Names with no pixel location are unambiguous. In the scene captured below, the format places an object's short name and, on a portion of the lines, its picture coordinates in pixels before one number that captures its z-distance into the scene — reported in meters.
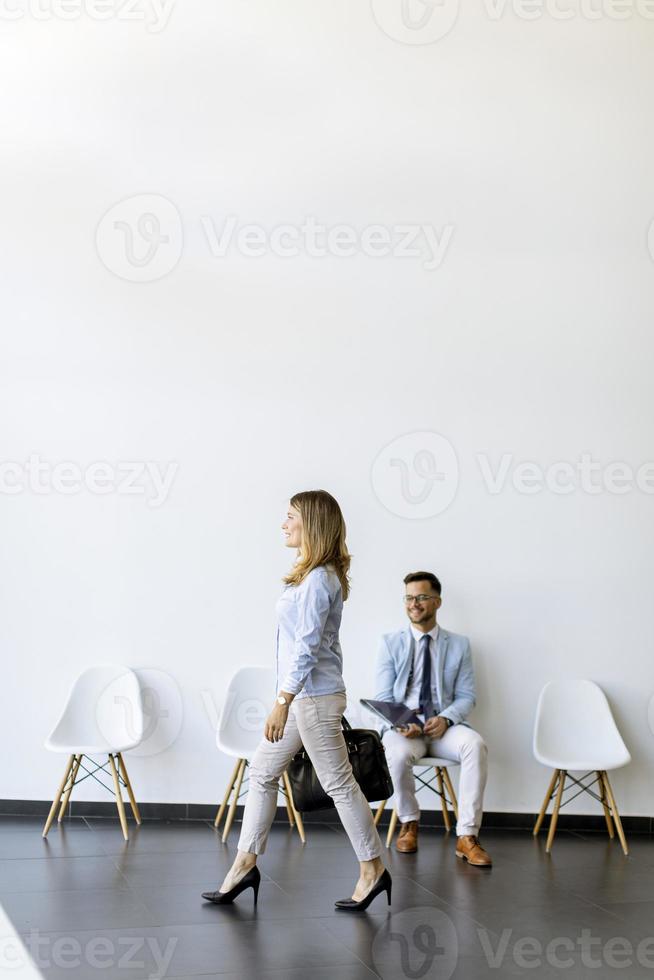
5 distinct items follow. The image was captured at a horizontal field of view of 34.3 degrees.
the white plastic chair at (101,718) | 5.59
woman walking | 3.82
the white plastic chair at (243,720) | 5.48
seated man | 5.23
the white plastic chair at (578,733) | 5.56
